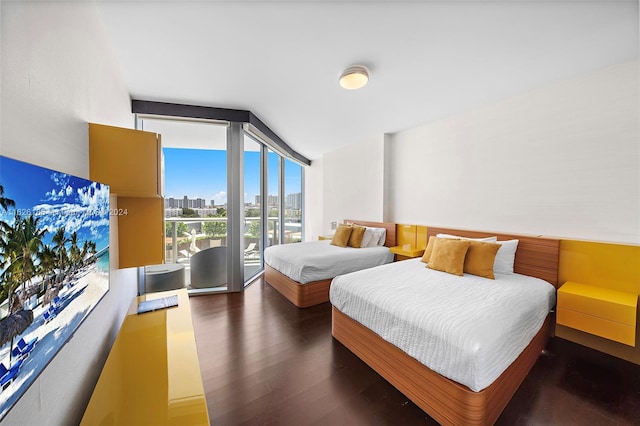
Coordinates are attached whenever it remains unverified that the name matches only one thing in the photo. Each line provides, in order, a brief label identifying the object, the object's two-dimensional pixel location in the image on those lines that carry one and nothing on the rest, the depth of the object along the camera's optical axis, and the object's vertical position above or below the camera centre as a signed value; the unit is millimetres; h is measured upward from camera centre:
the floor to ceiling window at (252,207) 3830 +96
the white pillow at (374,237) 3930 -430
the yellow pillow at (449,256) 2399 -476
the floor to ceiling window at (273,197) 4436 +300
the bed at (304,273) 2953 -817
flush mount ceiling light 2148 +1254
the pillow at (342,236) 3893 -403
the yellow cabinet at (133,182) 1489 +222
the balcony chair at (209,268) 3525 -819
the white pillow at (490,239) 2600 -324
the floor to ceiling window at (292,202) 5266 +254
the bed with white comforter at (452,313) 1313 -701
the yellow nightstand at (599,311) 1749 -801
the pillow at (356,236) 3838 -402
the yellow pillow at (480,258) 2318 -483
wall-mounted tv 624 -174
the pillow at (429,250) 2842 -480
